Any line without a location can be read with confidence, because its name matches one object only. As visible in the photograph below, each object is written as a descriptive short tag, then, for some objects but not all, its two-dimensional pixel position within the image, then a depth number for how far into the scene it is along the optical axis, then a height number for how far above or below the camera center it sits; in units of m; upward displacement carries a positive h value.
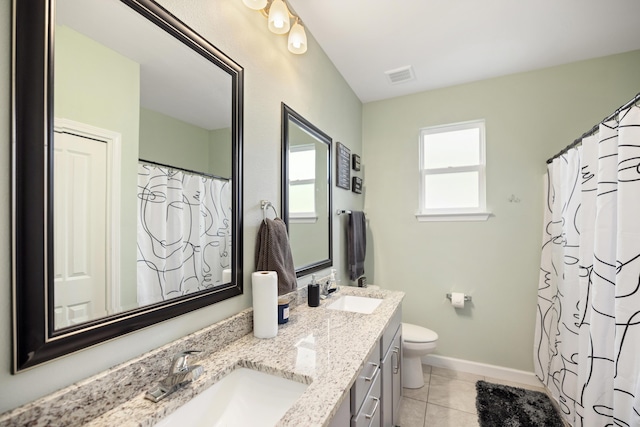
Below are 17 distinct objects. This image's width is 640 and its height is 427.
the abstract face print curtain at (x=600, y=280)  1.19 -0.33
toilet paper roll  2.48 -0.76
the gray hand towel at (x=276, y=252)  1.33 -0.19
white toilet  2.15 -1.05
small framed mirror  1.61 +0.14
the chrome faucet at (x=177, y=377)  0.77 -0.47
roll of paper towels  1.19 -0.39
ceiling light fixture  1.23 +0.93
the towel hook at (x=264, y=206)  1.40 +0.03
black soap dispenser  1.67 -0.48
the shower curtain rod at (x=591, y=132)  1.19 +0.45
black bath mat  1.84 -1.37
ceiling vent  2.32 +1.18
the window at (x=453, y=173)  2.55 +0.38
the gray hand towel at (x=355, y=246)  2.44 -0.29
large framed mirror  0.62 +0.12
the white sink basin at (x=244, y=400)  0.86 -0.61
